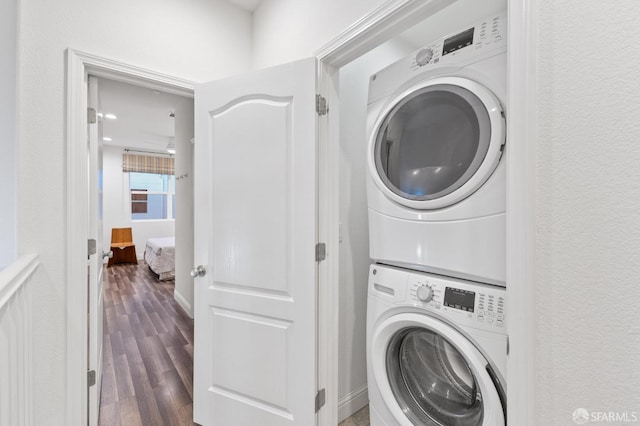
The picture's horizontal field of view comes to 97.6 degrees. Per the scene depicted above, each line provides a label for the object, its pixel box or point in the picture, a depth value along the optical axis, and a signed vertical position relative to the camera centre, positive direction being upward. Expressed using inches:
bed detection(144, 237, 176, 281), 192.7 -33.9
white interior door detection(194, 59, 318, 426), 55.9 -7.7
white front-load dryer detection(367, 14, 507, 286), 37.6 +8.9
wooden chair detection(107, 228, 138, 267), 238.3 -30.6
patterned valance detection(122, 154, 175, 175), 257.8 +45.5
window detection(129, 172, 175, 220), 269.4 +15.9
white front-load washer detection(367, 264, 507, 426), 36.5 -21.7
